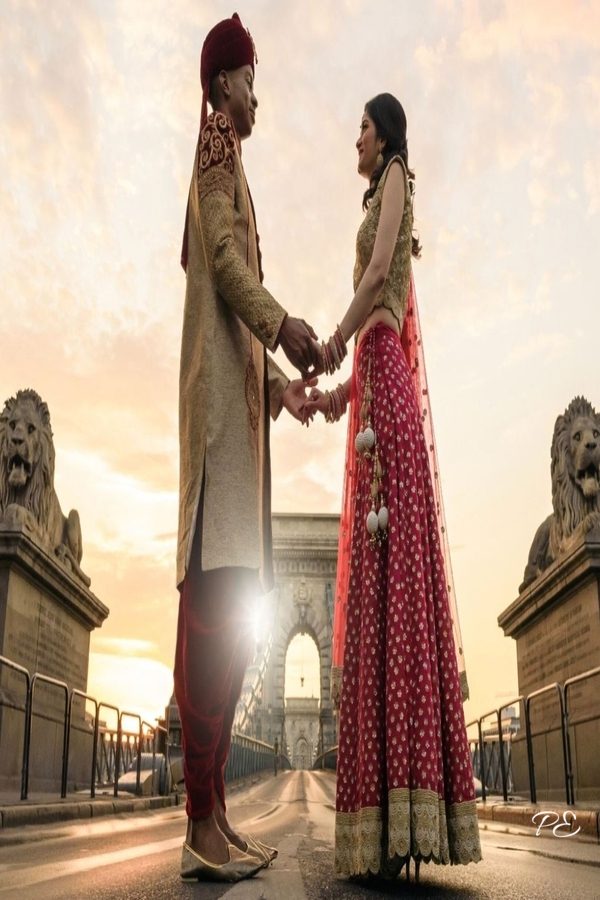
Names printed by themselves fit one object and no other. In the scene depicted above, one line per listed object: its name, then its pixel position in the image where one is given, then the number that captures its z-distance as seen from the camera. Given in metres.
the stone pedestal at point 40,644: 7.96
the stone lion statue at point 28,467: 9.41
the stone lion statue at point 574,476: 9.45
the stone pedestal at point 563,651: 8.09
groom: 2.44
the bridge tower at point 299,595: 41.53
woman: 2.34
